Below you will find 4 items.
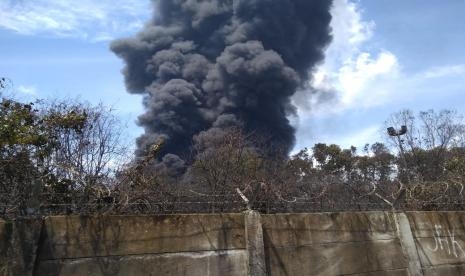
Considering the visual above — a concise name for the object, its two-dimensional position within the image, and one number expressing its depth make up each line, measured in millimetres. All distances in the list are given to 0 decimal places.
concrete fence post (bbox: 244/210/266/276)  5262
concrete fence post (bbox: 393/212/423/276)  6664
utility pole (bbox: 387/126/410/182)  18359
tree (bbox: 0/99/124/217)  4652
